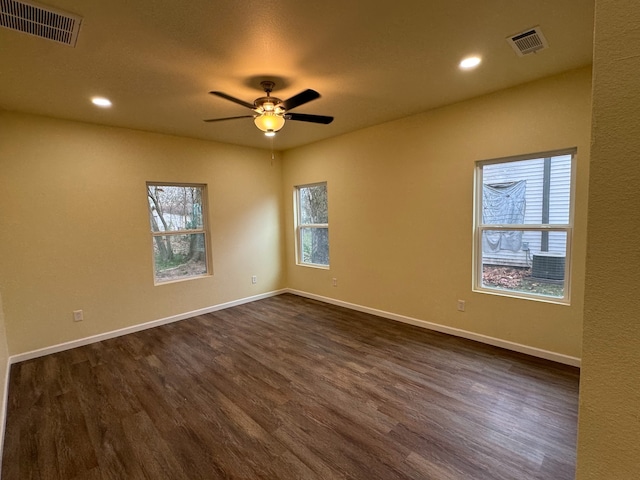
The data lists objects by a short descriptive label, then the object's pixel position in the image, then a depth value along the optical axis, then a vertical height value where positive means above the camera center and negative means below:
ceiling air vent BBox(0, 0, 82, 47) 1.68 +1.21
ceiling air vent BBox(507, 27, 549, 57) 2.06 +1.21
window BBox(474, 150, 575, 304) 2.84 -0.16
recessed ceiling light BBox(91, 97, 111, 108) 2.92 +1.20
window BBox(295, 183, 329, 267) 5.11 -0.15
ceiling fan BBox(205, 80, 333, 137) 2.64 +0.94
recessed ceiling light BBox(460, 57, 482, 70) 2.40 +1.22
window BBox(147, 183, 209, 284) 4.24 -0.16
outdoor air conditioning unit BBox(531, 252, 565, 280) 2.90 -0.56
